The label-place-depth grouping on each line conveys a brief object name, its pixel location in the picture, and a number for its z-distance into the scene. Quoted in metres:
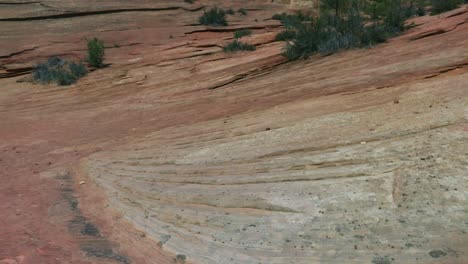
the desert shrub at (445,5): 19.17
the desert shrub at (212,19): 25.84
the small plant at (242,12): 28.58
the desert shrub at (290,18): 24.03
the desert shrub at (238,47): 20.78
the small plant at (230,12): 28.18
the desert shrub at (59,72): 19.08
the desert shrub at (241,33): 23.00
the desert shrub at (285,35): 19.53
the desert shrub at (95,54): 20.13
